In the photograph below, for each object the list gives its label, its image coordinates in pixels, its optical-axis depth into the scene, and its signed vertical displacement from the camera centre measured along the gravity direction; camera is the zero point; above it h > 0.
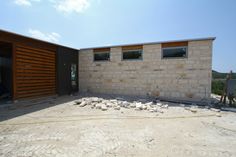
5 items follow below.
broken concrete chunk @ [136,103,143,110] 6.62 -1.43
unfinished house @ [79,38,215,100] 8.17 +0.35
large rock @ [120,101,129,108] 6.98 -1.44
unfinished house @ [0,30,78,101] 7.32 +0.35
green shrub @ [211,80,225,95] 11.20 -0.85
